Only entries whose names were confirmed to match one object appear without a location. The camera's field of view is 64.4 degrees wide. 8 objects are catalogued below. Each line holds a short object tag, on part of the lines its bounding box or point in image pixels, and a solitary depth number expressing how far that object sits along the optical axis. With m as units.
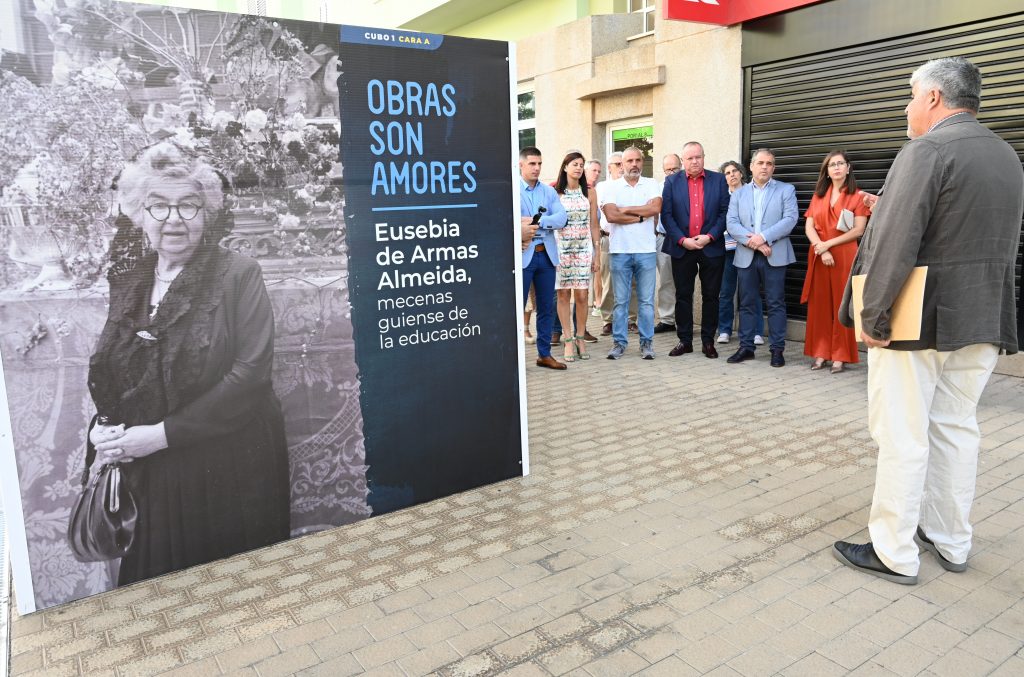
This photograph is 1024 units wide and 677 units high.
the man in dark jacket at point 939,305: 3.28
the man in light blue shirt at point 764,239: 8.04
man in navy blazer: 8.45
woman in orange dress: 7.32
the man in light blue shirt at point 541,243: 7.62
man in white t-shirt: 8.38
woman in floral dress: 8.27
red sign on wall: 8.73
